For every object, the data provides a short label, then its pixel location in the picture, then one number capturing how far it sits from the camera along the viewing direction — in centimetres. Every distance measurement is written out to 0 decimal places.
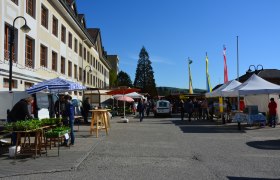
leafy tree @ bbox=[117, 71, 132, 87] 7188
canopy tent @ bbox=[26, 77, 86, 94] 896
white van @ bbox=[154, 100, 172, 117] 2262
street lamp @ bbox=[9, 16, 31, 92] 965
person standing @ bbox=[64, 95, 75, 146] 761
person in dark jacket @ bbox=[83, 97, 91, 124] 1403
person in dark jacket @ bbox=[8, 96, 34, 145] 691
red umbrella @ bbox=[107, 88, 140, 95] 1591
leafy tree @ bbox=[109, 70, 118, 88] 5824
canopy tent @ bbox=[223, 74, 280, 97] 1227
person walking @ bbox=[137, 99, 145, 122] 1713
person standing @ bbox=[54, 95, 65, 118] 1071
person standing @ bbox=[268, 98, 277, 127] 1287
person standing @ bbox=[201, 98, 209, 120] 1836
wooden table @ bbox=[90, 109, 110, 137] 971
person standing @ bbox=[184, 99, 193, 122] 1738
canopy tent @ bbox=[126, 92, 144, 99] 2378
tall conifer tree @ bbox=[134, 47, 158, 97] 6183
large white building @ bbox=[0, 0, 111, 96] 1218
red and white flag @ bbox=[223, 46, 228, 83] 1830
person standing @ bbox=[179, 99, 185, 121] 1771
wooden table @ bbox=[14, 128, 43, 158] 623
